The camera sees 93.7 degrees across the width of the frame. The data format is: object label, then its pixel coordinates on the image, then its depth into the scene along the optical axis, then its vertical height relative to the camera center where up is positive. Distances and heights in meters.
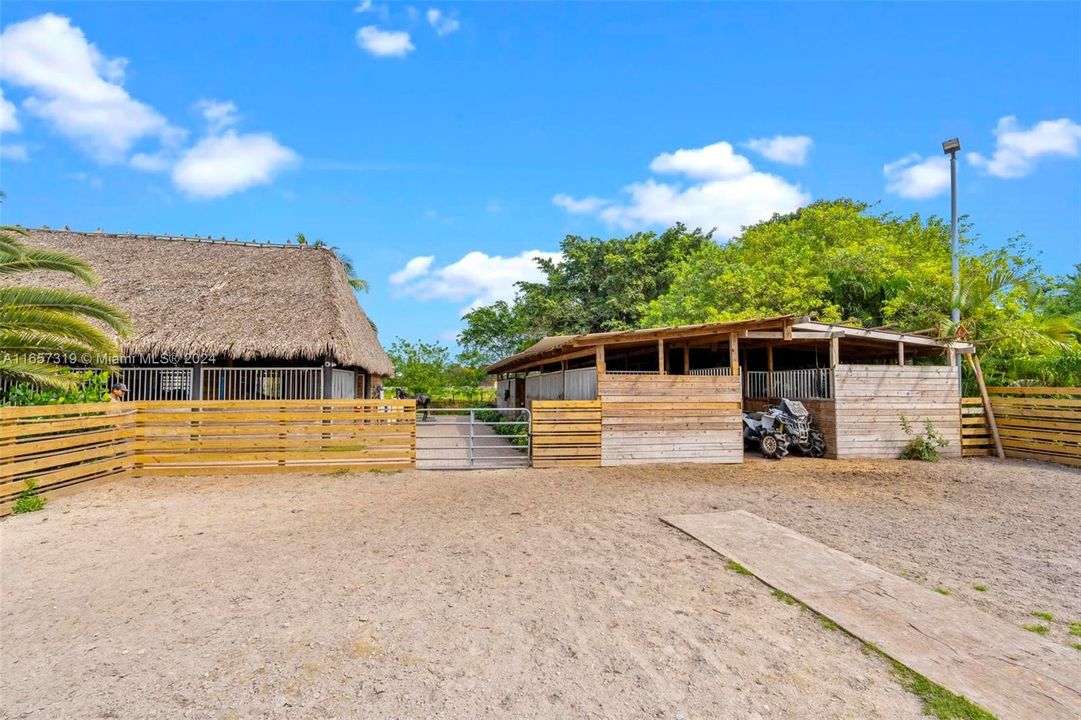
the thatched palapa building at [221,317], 12.61 +1.60
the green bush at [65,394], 7.30 -0.24
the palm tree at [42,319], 7.24 +0.89
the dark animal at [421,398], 27.30 -1.22
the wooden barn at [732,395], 10.48 -0.49
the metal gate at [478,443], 10.37 -1.95
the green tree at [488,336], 31.48 +2.49
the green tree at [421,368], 28.30 +0.43
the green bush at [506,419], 14.82 -1.88
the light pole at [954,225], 12.45 +3.61
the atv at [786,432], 11.57 -1.39
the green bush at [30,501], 6.46 -1.59
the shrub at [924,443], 11.43 -1.64
